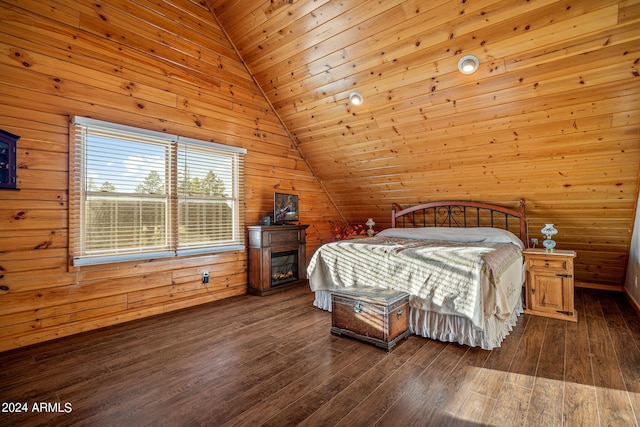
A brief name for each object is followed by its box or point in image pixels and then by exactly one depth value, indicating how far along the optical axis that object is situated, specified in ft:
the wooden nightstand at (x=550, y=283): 10.18
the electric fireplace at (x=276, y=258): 13.73
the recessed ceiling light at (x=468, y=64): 9.56
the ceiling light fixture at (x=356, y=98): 12.45
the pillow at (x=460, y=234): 12.24
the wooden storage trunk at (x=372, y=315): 8.16
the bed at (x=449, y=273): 8.14
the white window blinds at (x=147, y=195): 9.64
